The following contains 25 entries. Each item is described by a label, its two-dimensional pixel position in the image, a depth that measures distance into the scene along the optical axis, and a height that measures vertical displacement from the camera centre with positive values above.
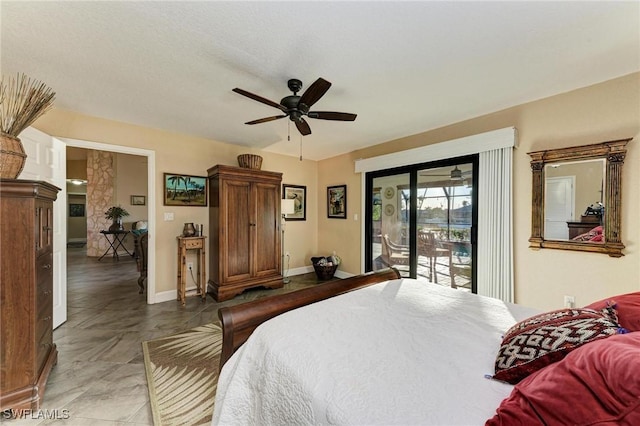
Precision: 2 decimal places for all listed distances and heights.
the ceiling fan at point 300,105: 2.01 +0.92
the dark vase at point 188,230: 3.73 -0.28
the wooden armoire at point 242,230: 3.65 -0.29
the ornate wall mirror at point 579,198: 2.27 +0.13
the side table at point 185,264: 3.53 -0.77
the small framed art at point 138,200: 7.34 +0.32
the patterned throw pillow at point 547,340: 0.85 -0.46
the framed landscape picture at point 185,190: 3.72 +0.32
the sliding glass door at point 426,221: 3.39 -0.14
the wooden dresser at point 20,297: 1.53 -0.53
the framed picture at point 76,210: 9.41 +0.04
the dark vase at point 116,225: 6.71 -0.38
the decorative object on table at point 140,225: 6.80 -0.39
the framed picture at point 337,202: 5.00 +0.19
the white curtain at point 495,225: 2.89 -0.16
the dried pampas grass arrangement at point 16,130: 1.61 +0.55
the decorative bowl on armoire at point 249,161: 4.00 +0.79
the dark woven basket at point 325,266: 4.73 -1.02
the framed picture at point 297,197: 5.12 +0.29
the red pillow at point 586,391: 0.55 -0.43
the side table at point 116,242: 6.73 -0.84
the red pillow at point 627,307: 1.03 -0.42
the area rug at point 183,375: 1.62 -1.27
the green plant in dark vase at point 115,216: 6.75 -0.13
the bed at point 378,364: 0.75 -0.61
